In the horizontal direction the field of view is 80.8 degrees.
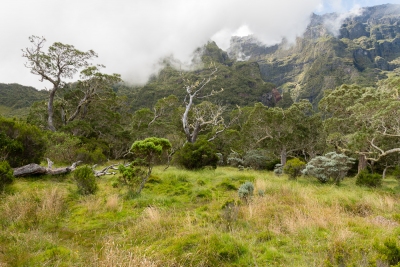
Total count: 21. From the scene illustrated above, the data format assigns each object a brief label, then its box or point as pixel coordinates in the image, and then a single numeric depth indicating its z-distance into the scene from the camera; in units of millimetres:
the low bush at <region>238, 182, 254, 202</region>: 7547
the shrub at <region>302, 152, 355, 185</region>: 12367
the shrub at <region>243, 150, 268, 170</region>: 20016
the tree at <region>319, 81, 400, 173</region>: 12526
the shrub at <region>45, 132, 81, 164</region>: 14914
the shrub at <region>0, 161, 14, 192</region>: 7223
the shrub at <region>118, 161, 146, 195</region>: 8258
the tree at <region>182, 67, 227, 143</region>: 22200
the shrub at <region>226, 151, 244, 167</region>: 21344
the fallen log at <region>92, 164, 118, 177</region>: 11516
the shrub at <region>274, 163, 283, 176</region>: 15305
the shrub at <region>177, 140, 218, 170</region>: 15430
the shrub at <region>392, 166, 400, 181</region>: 13792
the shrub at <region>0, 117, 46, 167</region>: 9594
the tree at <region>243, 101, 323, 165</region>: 22641
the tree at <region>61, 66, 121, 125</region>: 23380
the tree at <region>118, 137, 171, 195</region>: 8086
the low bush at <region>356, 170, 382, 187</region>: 12195
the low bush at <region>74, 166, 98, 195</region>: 8156
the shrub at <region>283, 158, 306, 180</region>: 13273
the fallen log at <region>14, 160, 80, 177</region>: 9578
